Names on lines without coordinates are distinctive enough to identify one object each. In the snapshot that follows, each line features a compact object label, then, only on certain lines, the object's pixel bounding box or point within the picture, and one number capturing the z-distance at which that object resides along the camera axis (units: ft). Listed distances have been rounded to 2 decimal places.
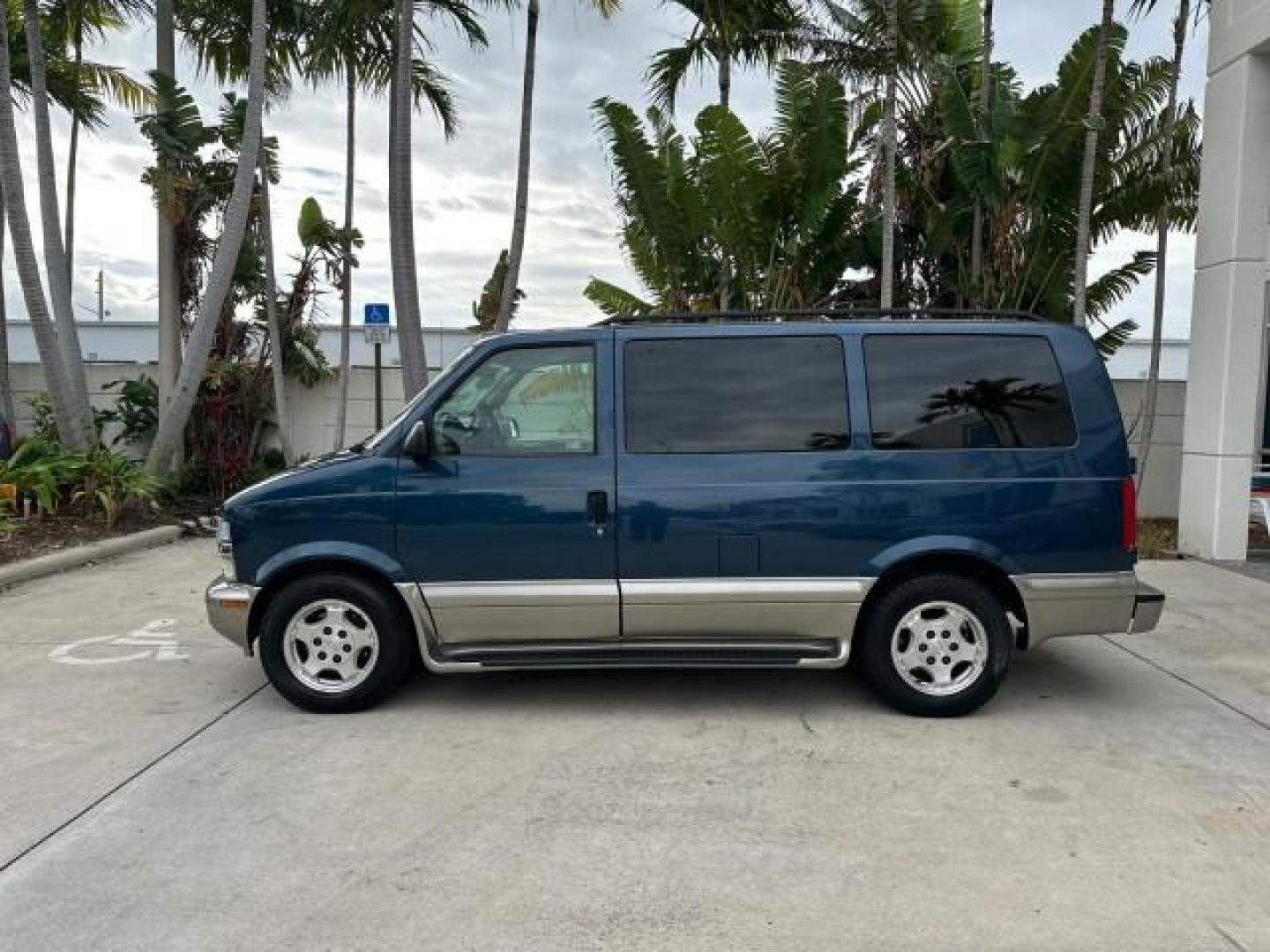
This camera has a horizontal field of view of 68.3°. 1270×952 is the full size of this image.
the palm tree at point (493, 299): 48.78
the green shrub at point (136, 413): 42.86
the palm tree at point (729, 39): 38.99
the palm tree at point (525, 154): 40.50
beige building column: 28.58
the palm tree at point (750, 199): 38.09
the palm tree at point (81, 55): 39.73
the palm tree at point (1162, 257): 35.70
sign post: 38.19
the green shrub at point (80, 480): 32.78
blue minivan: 15.47
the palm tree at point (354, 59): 36.86
